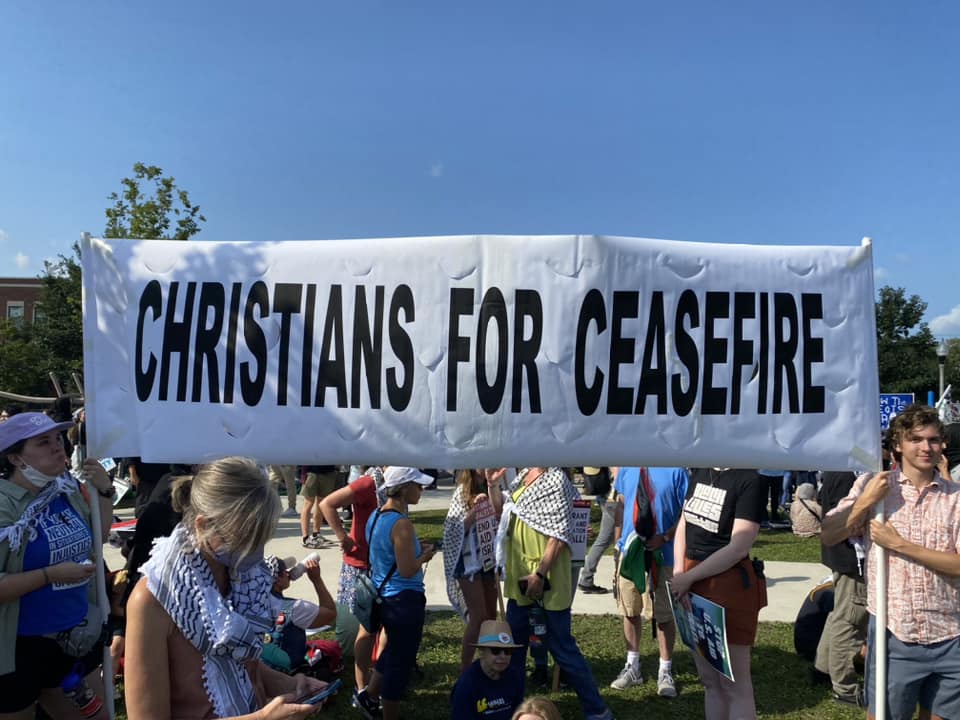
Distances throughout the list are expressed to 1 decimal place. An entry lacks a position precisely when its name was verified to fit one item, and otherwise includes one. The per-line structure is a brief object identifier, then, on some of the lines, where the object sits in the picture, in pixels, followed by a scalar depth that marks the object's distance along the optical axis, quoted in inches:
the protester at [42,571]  113.4
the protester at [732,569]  135.3
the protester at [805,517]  222.7
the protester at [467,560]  187.9
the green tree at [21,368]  1421.0
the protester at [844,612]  188.4
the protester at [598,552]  308.3
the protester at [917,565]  116.1
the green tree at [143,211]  730.8
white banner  112.3
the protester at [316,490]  397.1
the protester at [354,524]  193.5
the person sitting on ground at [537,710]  122.6
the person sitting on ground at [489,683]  146.8
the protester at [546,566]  168.1
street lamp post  914.7
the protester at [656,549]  201.2
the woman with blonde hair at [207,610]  72.4
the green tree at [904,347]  1524.4
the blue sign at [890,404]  609.9
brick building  2201.0
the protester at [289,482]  509.7
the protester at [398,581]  164.9
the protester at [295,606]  102.7
